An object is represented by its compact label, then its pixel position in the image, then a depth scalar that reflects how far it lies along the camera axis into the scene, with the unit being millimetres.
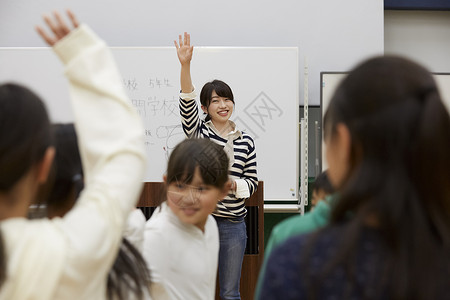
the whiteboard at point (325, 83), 4629
